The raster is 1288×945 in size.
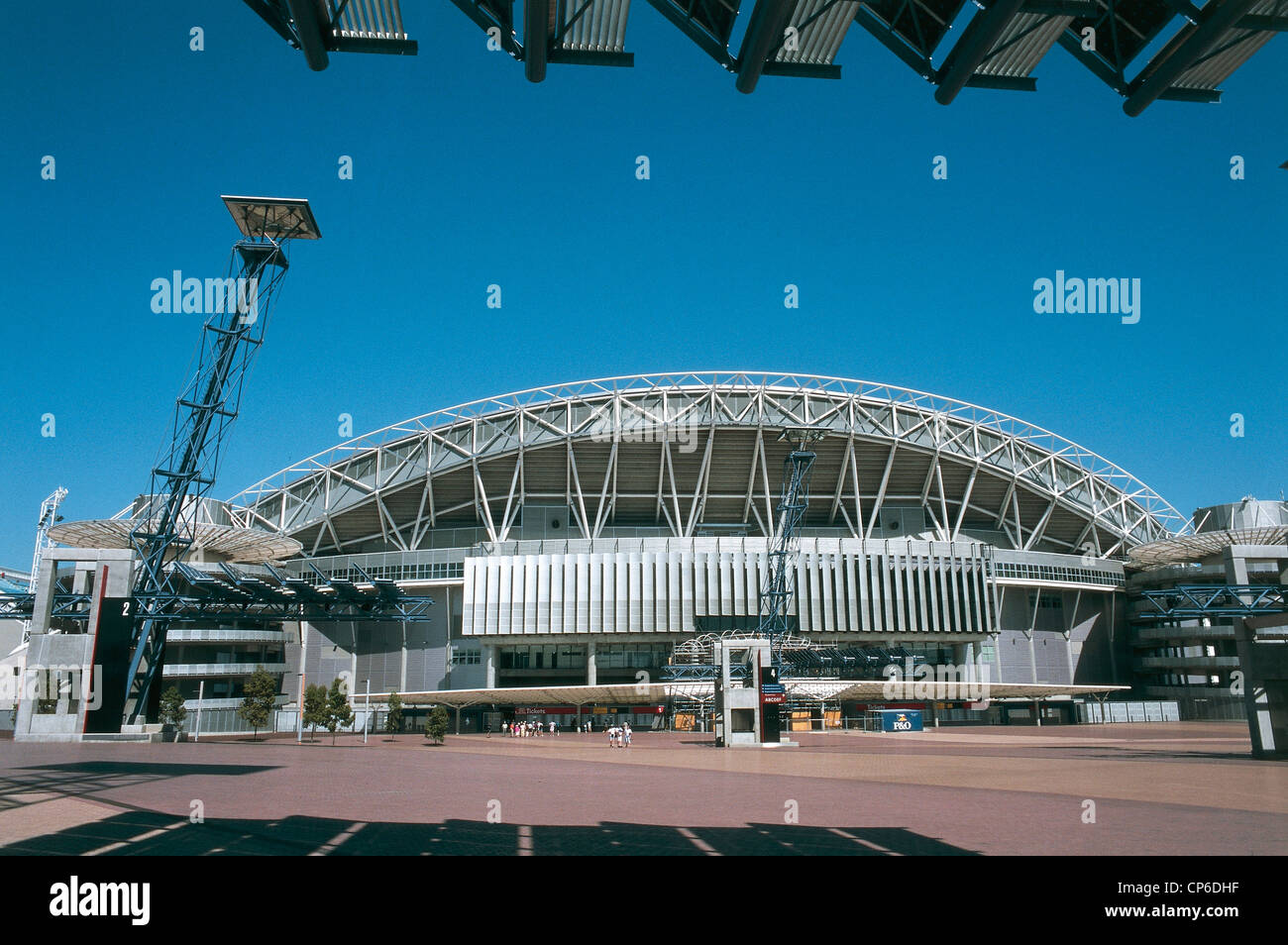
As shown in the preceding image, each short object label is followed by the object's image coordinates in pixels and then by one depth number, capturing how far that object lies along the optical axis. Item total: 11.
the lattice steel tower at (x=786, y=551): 72.62
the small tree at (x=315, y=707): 49.66
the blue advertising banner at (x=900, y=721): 62.44
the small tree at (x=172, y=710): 51.47
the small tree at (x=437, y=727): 48.38
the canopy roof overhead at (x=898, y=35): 5.90
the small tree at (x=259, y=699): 52.44
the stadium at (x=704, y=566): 73.69
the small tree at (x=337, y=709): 50.75
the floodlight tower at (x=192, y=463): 44.56
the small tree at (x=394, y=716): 59.53
